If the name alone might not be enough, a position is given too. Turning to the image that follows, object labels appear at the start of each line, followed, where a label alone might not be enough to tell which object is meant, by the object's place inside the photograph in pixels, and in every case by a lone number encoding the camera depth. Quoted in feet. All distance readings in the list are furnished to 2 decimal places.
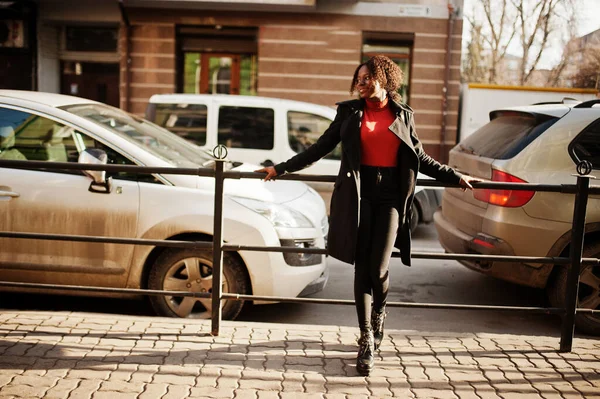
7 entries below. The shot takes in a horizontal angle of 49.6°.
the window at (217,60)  54.03
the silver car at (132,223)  16.26
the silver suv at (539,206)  17.66
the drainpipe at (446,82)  51.90
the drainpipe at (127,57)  52.90
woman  12.64
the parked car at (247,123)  30.01
